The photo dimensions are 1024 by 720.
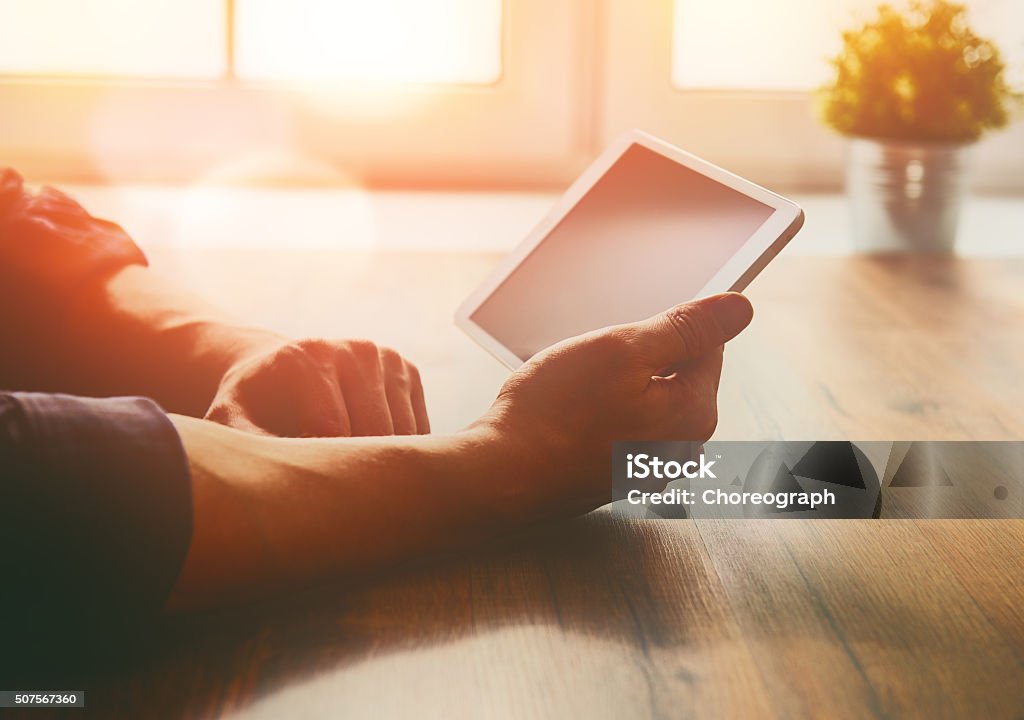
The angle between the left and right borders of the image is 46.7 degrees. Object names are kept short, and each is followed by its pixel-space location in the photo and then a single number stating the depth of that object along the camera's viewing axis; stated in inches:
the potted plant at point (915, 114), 70.3
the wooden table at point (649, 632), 23.5
